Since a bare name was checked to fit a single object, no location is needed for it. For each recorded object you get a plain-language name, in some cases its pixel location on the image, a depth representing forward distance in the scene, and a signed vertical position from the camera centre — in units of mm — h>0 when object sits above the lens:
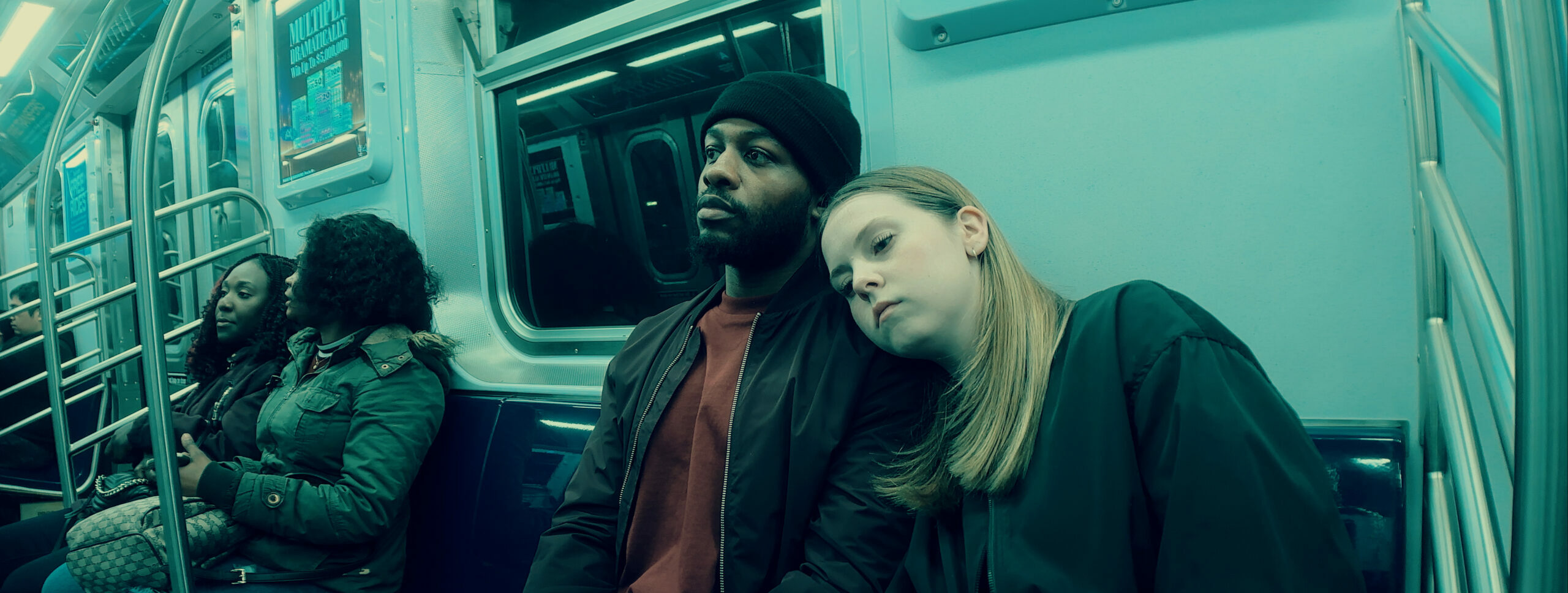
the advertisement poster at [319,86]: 2902 +978
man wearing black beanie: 1231 -226
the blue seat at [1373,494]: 1025 -342
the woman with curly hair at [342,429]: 1825 -300
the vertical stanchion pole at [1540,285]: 378 -21
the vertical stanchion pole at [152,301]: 1544 +61
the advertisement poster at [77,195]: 6426 +1255
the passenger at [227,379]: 2246 -190
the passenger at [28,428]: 3766 -449
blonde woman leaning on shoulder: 752 -191
